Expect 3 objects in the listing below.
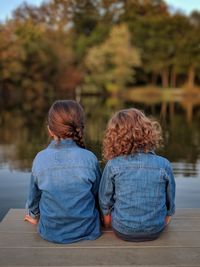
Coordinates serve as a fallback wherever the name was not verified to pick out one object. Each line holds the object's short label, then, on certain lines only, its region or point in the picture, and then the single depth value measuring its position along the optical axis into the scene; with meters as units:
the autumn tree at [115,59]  44.09
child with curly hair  2.69
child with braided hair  2.70
